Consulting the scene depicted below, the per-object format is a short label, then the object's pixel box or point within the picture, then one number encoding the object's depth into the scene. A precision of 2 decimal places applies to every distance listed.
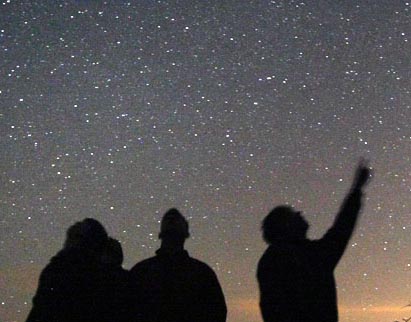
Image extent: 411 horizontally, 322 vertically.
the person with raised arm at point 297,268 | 3.32
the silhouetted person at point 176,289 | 3.75
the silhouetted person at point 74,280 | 3.53
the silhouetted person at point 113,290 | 3.63
